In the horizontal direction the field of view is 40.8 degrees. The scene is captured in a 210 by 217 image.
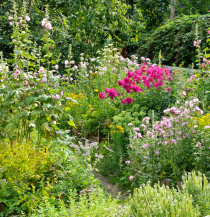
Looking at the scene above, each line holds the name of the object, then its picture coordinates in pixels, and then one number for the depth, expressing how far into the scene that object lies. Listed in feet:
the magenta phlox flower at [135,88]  16.06
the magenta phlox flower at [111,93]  16.87
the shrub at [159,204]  6.53
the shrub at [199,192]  7.37
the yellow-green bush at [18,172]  9.91
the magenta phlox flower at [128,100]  16.26
